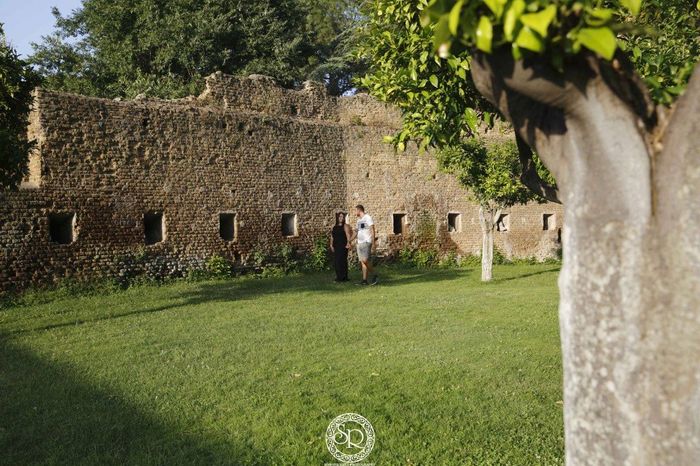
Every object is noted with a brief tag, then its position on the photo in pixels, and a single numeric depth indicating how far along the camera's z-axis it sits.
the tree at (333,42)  30.00
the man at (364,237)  12.75
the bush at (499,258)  20.44
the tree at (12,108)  7.93
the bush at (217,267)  14.45
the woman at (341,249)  13.53
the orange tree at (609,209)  1.70
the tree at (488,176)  13.02
